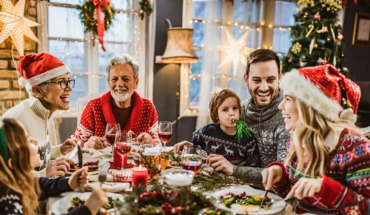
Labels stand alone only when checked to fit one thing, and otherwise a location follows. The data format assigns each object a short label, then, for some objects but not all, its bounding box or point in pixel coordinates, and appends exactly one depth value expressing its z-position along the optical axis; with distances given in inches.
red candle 55.6
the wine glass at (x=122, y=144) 67.4
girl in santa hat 50.0
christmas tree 183.6
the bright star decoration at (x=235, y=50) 194.9
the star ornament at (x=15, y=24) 126.6
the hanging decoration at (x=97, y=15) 159.2
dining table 53.2
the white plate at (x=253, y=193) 52.8
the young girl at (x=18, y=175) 45.0
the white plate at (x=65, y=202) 50.3
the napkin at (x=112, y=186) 58.7
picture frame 234.5
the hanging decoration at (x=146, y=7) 175.0
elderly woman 67.9
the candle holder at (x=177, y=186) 46.1
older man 109.4
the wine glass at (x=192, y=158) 63.4
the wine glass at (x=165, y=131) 82.3
